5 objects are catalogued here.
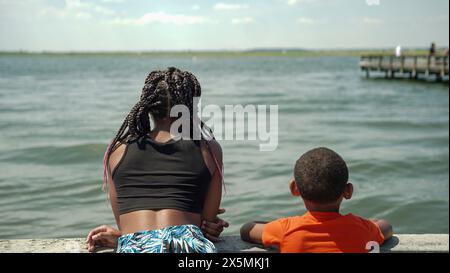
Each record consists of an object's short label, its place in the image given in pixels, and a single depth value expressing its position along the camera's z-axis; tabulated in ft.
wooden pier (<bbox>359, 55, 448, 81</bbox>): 110.46
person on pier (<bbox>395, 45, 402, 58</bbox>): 136.98
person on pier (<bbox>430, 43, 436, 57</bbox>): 122.60
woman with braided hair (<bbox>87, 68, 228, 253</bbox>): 9.27
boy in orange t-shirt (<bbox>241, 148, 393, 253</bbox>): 8.95
